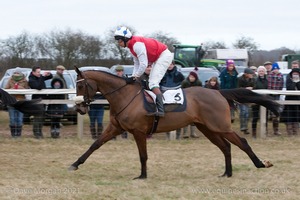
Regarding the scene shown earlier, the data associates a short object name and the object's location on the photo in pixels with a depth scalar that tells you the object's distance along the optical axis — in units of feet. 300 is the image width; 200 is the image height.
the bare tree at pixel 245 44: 176.76
